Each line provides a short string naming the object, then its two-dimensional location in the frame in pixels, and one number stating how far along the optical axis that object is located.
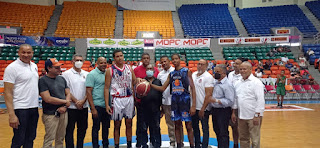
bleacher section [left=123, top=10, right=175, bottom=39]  19.38
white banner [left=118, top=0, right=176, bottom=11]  22.98
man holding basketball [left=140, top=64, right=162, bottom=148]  4.13
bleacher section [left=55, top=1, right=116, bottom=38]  18.29
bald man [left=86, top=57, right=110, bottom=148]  3.85
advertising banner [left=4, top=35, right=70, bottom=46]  14.55
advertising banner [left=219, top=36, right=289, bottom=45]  16.41
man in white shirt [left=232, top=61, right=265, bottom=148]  3.39
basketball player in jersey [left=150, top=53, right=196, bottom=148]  3.90
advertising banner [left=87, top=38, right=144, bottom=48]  15.73
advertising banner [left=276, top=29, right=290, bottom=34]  17.03
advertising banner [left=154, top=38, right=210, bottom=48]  16.05
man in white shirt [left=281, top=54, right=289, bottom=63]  14.62
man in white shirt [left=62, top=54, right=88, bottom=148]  3.87
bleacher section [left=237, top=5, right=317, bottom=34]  19.50
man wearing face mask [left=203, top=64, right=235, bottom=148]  3.68
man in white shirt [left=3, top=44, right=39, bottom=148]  2.96
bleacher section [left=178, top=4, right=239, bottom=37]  19.45
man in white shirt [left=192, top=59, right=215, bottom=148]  4.00
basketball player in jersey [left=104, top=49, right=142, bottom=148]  3.84
